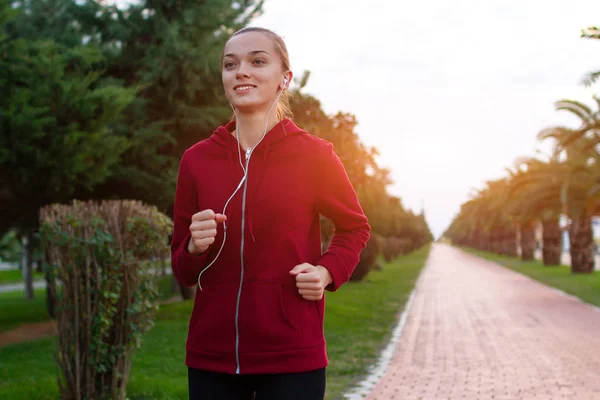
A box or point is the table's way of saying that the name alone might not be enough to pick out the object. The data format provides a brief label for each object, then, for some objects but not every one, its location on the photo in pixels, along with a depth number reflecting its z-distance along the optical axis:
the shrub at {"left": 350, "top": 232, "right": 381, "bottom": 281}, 26.36
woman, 2.10
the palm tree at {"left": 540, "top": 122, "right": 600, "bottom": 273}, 23.17
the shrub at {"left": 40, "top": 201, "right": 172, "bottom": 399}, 6.04
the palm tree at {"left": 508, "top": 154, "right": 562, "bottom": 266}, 26.33
